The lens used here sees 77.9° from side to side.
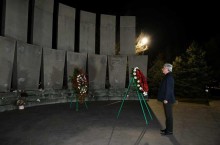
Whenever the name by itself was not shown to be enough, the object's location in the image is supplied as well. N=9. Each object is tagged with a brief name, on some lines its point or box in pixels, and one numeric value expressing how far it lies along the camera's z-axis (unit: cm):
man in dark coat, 396
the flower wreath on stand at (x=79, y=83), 674
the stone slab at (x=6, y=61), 641
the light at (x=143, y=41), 1285
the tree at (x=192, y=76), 1434
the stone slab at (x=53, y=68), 813
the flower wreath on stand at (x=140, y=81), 529
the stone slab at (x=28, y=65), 709
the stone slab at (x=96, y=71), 951
